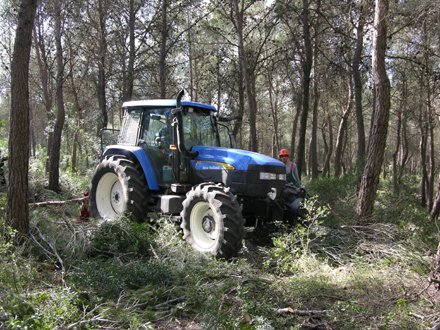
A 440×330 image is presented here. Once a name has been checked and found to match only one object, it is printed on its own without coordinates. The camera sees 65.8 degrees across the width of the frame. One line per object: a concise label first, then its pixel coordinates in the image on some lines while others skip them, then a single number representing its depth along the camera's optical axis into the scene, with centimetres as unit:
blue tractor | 517
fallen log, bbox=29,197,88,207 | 630
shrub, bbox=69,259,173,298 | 359
